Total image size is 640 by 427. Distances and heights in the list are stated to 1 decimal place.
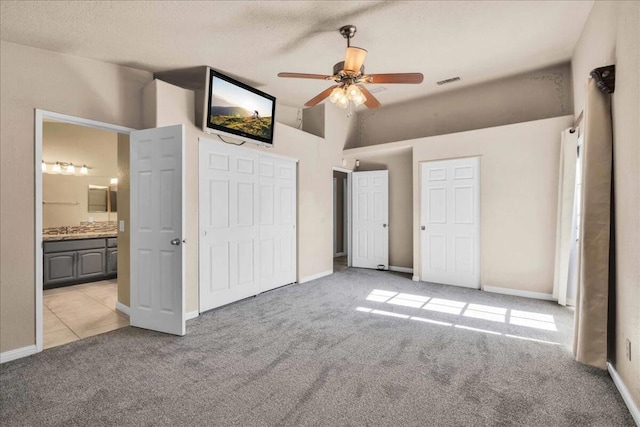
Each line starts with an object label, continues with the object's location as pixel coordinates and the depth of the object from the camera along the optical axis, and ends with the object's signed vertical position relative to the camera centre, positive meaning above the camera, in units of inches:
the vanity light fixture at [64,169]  216.2 +31.6
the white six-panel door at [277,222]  182.2 -6.3
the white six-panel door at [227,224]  150.2 -6.6
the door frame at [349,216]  260.1 -4.0
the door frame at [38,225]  111.3 -5.4
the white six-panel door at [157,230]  121.0 -7.8
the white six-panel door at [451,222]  191.3 -6.4
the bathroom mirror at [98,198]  237.3 +10.4
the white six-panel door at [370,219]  246.7 -6.1
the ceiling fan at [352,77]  110.7 +52.2
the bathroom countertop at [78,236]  190.9 -16.8
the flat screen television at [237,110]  142.3 +52.4
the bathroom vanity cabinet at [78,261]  191.3 -33.9
